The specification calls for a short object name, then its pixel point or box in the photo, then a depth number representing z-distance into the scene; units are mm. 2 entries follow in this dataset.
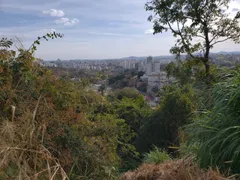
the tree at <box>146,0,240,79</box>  5361
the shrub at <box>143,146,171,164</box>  3869
